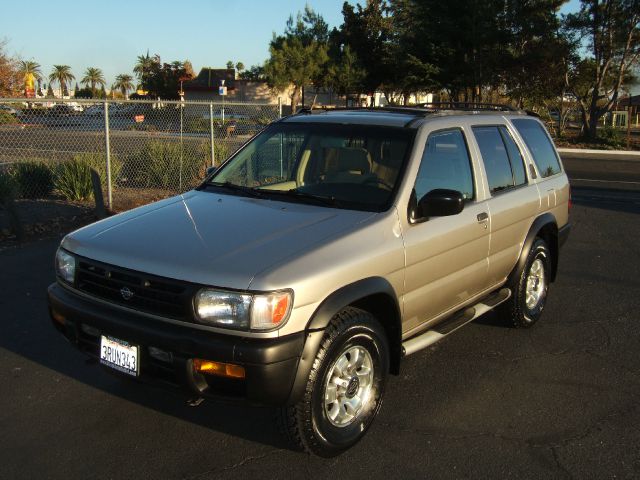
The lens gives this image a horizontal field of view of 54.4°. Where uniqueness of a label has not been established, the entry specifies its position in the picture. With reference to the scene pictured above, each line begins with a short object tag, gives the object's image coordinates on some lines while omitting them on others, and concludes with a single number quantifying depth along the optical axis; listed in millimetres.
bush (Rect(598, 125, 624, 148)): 30719
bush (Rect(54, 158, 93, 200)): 11008
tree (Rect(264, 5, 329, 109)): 43094
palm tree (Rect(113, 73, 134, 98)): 103812
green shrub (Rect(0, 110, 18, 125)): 10091
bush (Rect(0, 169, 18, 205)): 9188
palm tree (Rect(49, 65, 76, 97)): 101500
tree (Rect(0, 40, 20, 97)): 28922
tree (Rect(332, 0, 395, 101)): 47656
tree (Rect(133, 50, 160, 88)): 74488
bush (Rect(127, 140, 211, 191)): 12820
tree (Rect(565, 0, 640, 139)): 29562
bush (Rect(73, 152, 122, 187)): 11489
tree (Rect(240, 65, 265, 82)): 51919
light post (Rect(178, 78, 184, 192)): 12329
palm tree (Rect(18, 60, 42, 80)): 69025
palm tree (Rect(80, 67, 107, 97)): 103000
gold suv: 2975
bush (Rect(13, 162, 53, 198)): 11547
